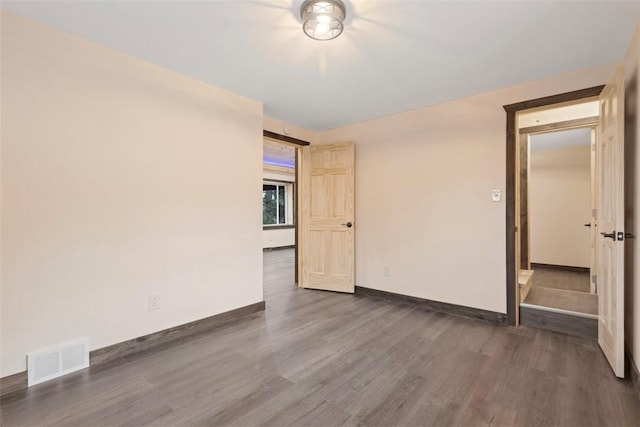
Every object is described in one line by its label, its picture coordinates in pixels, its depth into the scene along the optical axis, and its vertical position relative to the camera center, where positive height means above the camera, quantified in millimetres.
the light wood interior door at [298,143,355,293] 4117 -71
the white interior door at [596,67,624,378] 1941 -79
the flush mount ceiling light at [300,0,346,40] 1741 +1196
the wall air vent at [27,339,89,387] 1920 -998
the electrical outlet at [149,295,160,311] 2500 -752
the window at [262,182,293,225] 9195 +323
